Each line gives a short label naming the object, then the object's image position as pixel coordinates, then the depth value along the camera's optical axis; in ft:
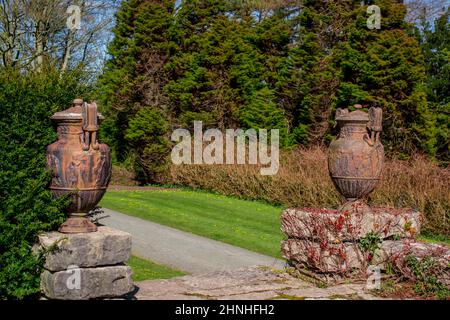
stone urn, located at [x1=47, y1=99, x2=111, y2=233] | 17.30
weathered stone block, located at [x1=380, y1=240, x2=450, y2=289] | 20.48
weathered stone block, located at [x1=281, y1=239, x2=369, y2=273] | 22.54
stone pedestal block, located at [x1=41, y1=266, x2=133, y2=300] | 16.48
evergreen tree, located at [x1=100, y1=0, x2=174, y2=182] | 65.77
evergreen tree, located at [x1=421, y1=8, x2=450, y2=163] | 57.00
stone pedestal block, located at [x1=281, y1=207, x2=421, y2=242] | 22.53
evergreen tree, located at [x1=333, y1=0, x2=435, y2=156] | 51.85
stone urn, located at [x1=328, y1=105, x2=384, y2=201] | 22.99
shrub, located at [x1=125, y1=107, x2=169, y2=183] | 63.00
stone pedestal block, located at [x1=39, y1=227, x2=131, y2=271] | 16.65
